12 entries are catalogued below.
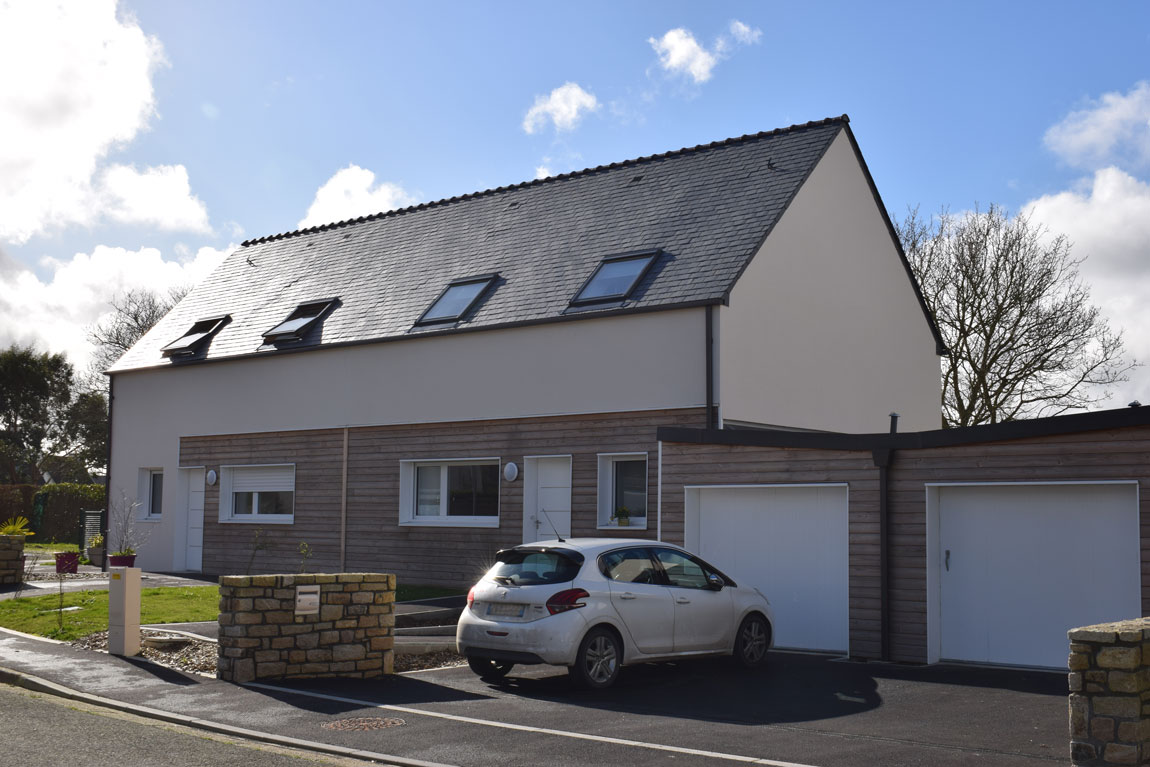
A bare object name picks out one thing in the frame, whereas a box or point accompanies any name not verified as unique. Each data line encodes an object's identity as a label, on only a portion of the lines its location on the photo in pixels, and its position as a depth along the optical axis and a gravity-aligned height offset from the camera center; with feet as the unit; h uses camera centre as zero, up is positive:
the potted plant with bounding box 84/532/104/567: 80.64 -5.57
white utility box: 39.99 -4.74
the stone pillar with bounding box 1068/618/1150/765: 22.12 -3.96
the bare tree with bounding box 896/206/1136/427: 90.33 +13.63
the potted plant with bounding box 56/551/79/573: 68.79 -5.21
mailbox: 36.19 -3.85
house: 57.77 +7.15
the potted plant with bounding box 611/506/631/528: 56.90 -1.43
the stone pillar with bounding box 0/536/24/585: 64.39 -4.86
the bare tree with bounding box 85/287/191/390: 164.45 +22.21
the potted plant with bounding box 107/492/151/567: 80.64 -3.46
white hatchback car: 34.27 -3.94
